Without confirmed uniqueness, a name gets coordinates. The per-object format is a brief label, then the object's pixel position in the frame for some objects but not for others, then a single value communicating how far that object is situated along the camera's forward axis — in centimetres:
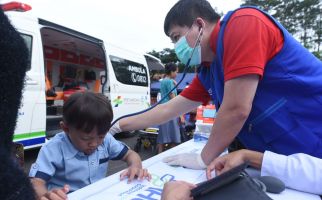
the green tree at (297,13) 2517
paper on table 95
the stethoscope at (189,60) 139
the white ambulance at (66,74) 374
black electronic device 66
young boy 122
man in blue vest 105
